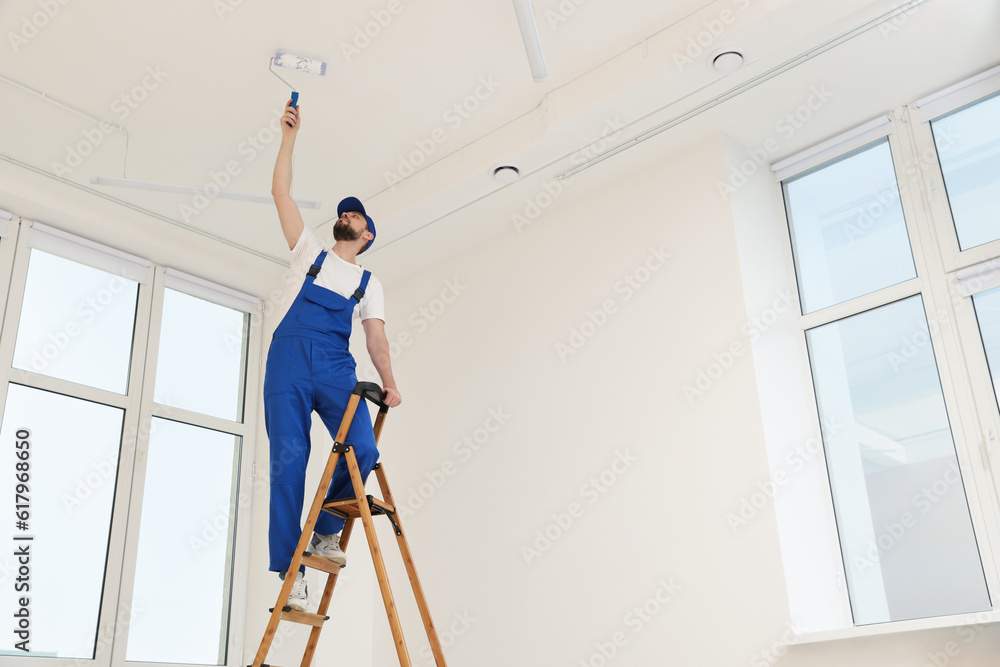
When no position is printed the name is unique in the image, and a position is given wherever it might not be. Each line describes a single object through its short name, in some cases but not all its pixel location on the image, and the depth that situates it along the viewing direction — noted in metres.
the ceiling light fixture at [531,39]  3.13
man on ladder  2.88
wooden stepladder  2.59
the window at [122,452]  4.25
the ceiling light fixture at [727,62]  3.72
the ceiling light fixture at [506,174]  4.45
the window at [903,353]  3.55
